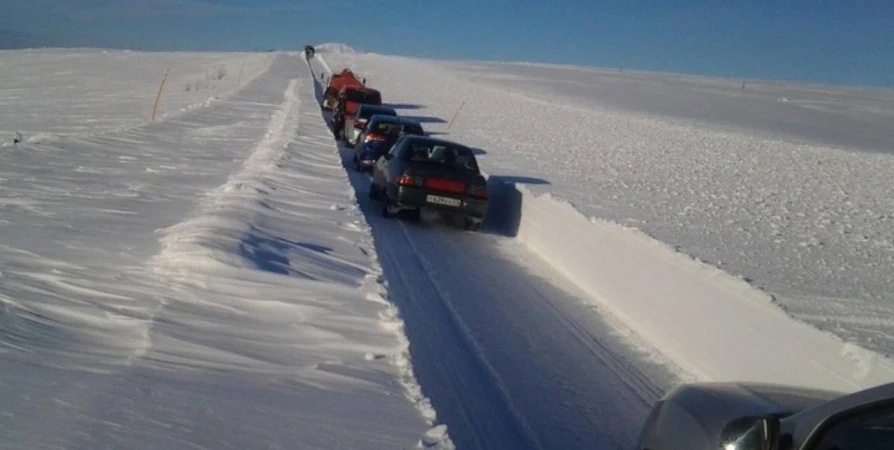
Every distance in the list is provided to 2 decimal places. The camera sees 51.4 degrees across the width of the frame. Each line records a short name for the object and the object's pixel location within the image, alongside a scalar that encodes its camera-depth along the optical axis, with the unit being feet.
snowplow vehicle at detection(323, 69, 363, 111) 127.85
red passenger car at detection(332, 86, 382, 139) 96.27
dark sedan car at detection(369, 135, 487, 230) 46.34
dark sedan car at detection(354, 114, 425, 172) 65.46
